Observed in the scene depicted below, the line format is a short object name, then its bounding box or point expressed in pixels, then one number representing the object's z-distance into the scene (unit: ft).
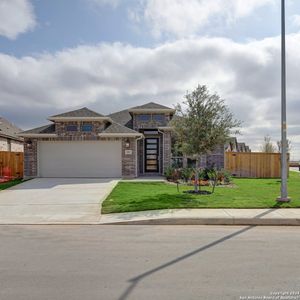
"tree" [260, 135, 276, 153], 122.76
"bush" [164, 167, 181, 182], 51.20
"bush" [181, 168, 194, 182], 49.83
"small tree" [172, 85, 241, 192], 35.52
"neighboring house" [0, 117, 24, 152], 74.53
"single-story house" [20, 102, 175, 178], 54.47
